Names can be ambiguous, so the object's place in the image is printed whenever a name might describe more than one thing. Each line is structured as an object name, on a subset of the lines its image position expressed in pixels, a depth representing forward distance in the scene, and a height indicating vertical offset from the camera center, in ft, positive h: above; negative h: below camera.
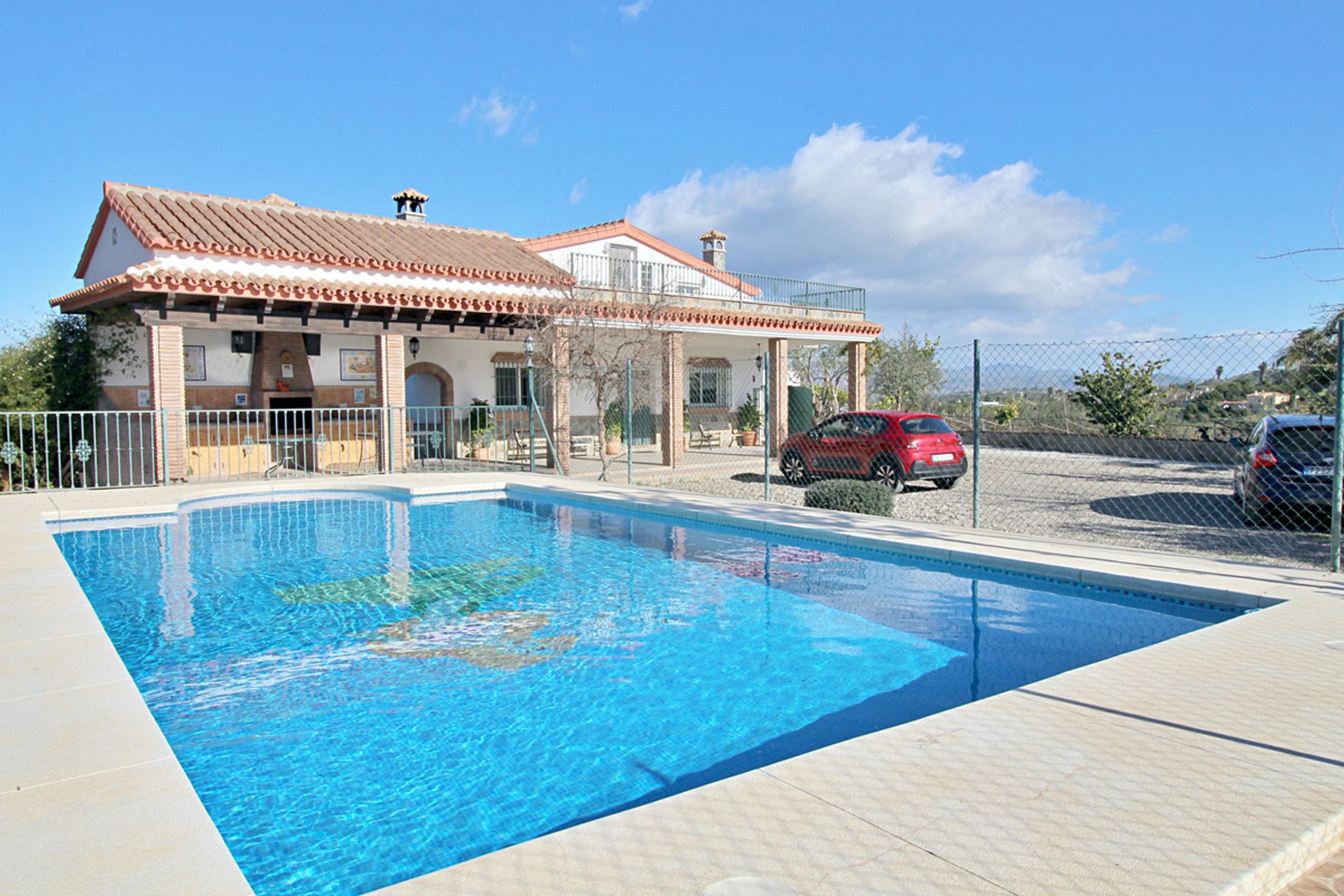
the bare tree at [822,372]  87.66 +5.17
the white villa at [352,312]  46.73 +7.02
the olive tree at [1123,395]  75.10 +1.94
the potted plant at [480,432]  63.26 -1.00
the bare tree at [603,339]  51.42 +5.23
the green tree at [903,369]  92.58 +5.78
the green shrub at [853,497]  33.63 -3.31
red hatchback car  43.04 -1.74
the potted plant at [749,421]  80.59 -0.38
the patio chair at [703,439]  76.79 -2.00
